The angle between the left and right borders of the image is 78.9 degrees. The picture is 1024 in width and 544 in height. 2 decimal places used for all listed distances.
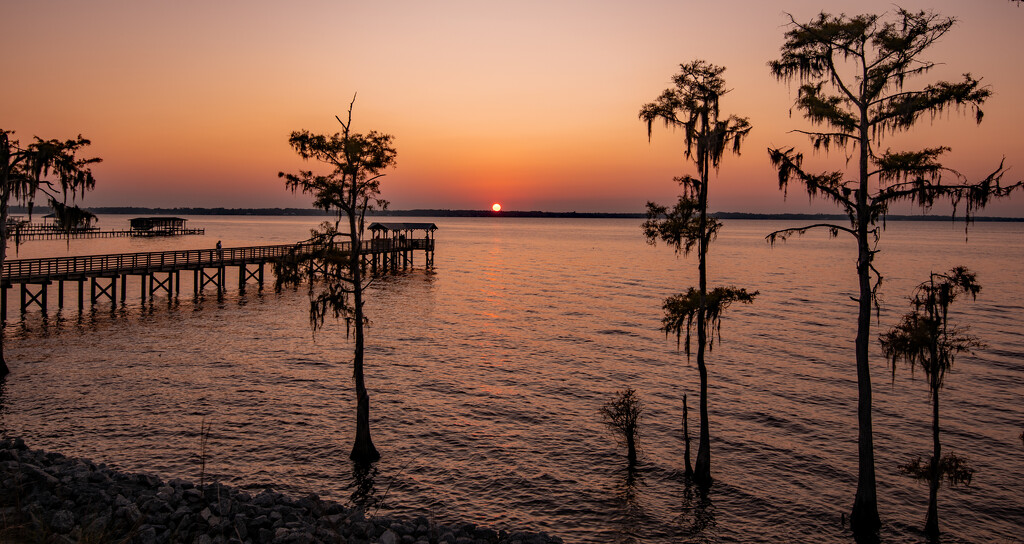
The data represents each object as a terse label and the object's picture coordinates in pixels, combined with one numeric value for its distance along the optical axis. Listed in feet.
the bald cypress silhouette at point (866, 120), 42.83
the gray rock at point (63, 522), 35.94
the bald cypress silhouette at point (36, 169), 78.69
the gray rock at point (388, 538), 37.81
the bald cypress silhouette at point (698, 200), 54.85
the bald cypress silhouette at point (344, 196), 59.47
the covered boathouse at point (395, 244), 252.83
